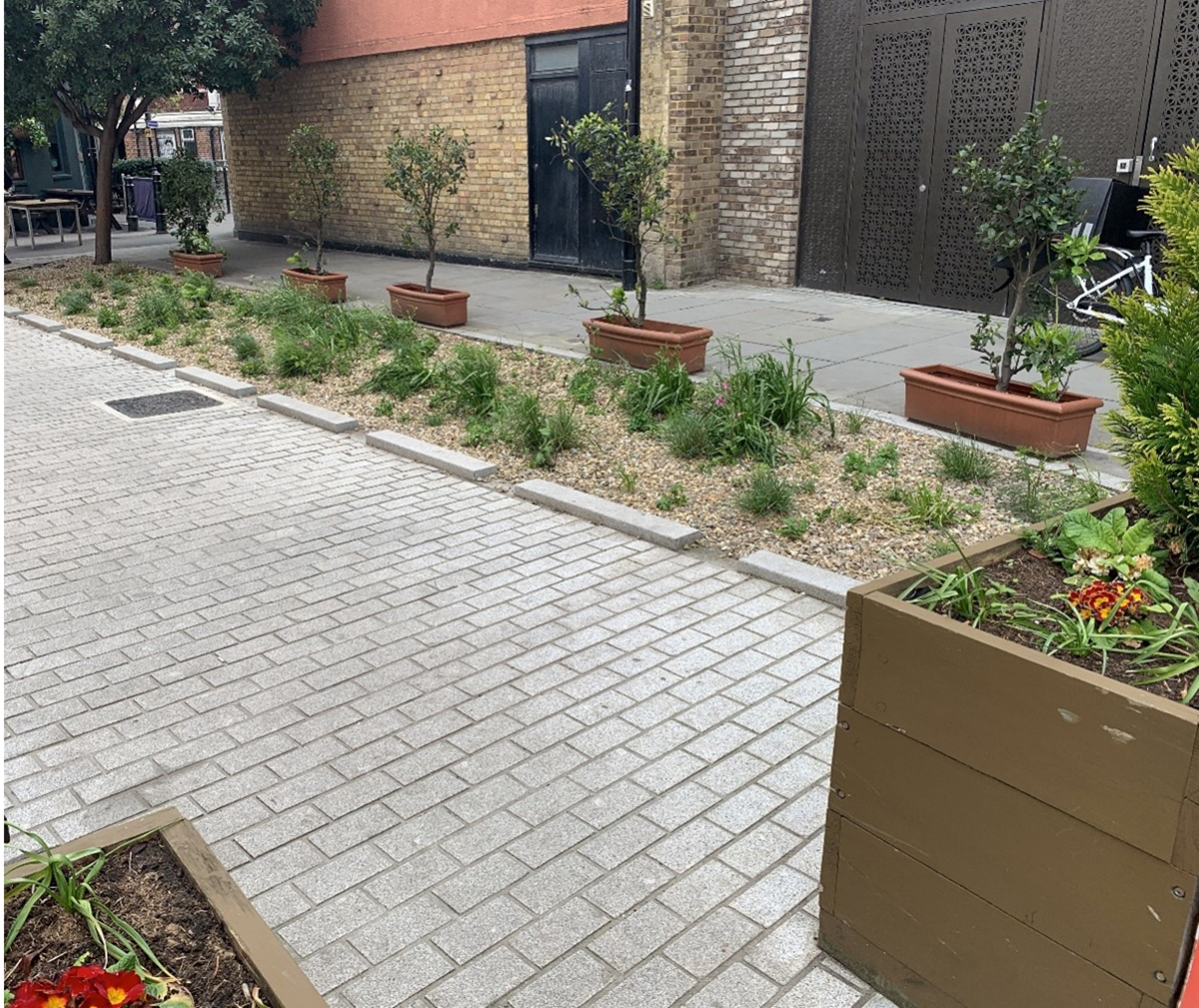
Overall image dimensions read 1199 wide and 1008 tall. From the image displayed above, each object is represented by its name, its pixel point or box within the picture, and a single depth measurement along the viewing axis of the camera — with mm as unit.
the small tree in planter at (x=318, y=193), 11500
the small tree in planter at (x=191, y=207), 14336
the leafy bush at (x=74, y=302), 12039
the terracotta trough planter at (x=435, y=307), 10245
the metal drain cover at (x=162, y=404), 8047
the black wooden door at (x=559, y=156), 13156
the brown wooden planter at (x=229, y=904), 1741
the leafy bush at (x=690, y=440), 6281
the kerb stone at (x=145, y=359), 9414
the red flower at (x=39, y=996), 1516
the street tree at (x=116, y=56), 12445
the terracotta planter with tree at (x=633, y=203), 7934
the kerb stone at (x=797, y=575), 4598
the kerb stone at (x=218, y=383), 8414
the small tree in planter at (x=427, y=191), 9719
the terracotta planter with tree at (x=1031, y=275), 5910
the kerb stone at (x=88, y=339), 10406
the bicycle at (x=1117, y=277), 8383
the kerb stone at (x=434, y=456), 6379
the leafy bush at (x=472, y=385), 7359
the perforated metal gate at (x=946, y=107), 9062
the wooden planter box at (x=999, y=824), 1872
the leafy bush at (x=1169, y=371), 2381
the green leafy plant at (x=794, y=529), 5168
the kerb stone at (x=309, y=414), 7453
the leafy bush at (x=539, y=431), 6496
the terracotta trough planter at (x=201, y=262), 14367
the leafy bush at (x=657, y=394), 6938
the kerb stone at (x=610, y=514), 5281
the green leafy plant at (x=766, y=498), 5379
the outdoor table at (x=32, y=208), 18797
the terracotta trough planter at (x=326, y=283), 11500
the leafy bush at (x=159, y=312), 10766
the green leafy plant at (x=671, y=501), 5645
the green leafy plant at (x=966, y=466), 5773
